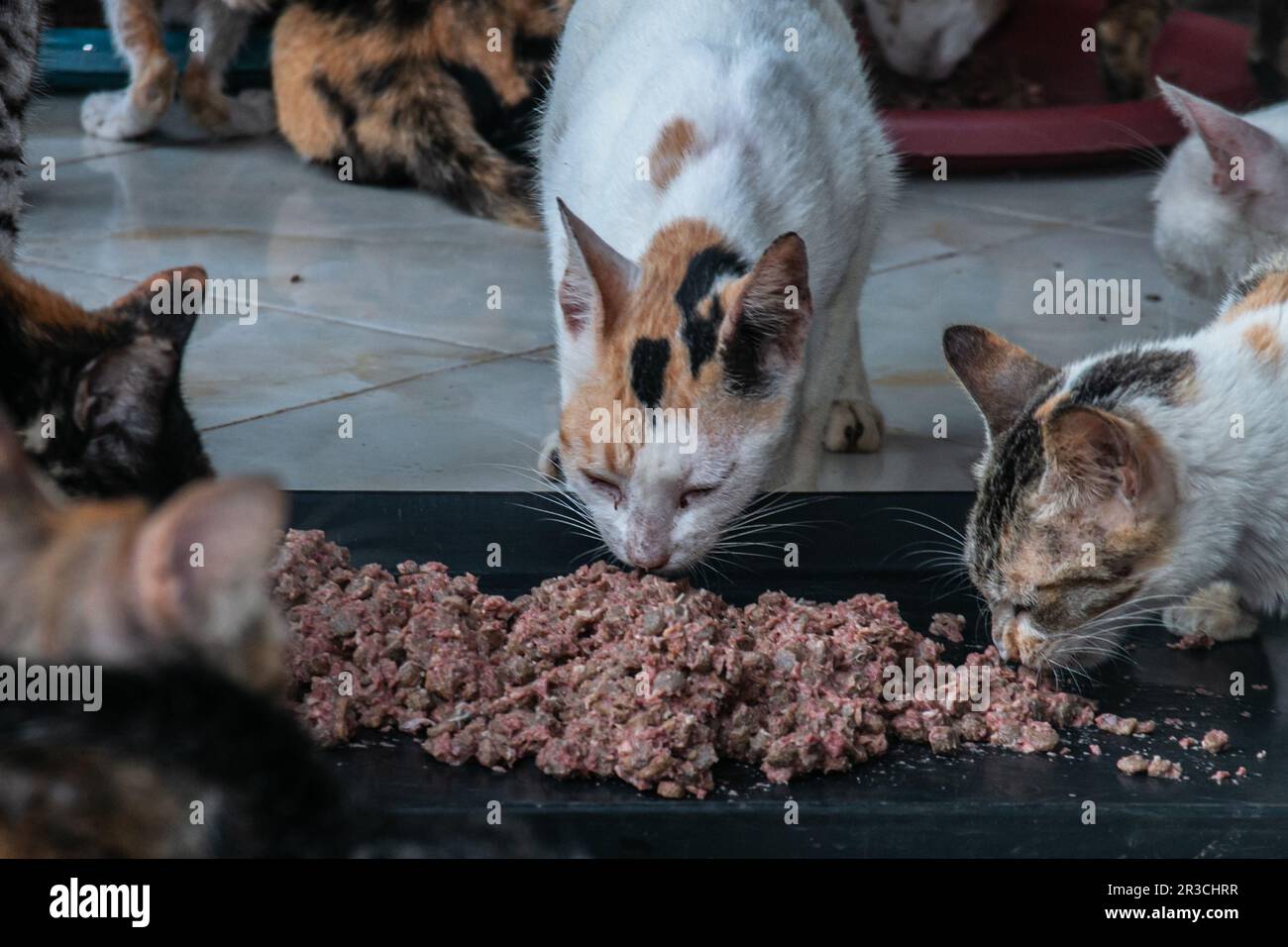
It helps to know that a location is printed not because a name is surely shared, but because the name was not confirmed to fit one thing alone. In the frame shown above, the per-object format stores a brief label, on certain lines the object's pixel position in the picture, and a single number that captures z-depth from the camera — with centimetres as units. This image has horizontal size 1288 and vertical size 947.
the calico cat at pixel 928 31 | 242
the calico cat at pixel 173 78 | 217
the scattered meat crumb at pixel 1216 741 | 127
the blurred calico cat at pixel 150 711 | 92
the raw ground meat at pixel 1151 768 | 125
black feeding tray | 121
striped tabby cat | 140
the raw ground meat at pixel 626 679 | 124
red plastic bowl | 228
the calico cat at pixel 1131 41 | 241
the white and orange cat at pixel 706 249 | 133
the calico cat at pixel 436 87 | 206
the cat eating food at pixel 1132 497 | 129
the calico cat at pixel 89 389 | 117
